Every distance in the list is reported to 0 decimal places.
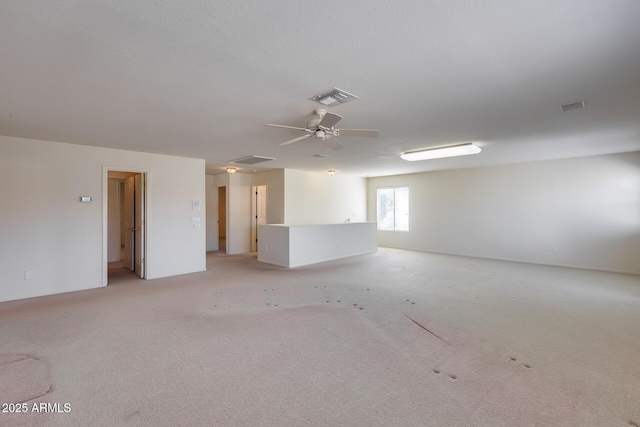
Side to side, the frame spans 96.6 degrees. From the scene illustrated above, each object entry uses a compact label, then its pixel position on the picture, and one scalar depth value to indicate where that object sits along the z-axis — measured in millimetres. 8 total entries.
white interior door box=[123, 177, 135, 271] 6293
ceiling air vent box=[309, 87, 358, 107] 2773
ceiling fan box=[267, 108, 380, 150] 3118
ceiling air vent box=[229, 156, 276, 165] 6165
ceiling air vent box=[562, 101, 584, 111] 3154
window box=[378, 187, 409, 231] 9680
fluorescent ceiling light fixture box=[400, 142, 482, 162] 5227
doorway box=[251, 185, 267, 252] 9180
